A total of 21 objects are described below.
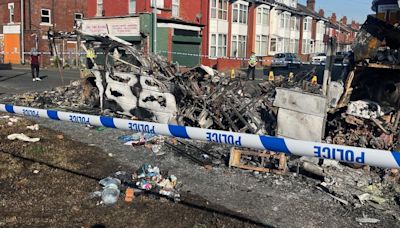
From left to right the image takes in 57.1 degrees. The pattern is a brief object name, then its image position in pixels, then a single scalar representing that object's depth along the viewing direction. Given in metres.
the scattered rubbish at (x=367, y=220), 4.83
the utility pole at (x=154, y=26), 24.06
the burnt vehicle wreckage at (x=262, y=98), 7.24
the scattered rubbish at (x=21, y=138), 7.82
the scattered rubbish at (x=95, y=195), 5.22
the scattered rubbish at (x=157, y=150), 7.39
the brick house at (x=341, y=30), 57.13
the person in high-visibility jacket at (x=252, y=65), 19.31
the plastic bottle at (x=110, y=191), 5.07
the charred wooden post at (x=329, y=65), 7.96
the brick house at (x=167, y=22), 24.38
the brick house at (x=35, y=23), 31.67
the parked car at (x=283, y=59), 29.50
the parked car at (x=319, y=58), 38.34
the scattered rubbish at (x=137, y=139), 7.97
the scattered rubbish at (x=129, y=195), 5.15
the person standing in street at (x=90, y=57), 10.93
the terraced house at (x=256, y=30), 30.86
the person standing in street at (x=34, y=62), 18.38
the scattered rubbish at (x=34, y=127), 8.92
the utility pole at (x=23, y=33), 31.80
